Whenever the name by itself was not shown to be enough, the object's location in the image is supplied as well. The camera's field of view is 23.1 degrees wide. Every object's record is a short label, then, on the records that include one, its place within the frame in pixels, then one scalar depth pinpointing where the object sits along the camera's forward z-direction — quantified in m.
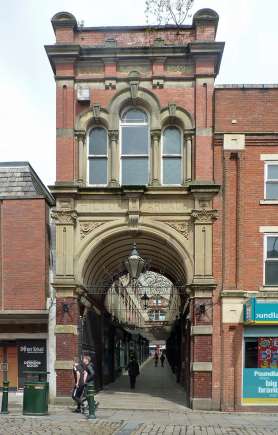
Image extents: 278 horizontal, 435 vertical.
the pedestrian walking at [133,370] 27.59
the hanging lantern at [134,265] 18.98
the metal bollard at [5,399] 17.95
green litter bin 17.69
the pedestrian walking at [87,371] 18.70
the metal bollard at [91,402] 17.39
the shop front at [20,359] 22.00
